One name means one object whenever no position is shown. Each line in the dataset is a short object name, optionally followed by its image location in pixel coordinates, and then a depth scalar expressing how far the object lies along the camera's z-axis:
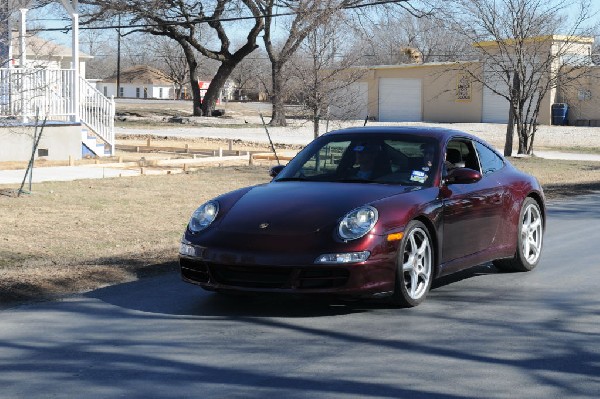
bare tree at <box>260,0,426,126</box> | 26.69
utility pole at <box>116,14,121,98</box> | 46.97
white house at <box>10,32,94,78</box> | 18.90
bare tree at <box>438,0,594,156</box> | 27.02
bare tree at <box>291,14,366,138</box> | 23.50
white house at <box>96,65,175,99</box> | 129.38
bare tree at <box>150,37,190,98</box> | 116.62
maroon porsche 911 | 7.38
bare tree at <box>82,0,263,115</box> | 46.00
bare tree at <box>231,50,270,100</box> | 108.89
